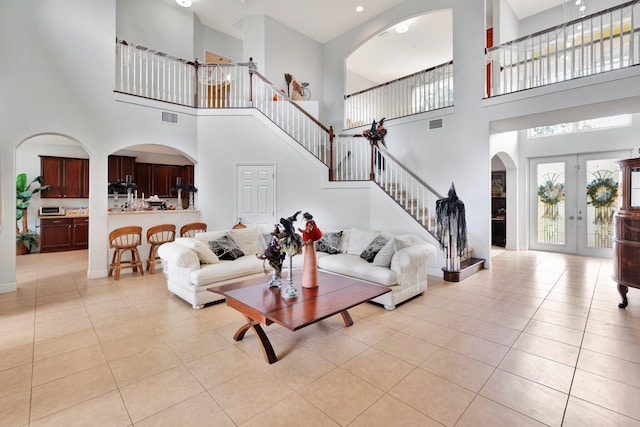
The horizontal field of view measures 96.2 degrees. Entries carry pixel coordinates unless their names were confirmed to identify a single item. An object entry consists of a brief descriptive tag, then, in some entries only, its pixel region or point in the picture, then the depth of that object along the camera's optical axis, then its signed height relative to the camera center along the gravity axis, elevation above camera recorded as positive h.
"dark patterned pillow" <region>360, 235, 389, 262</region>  4.34 -0.58
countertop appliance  7.63 -0.01
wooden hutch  3.50 -0.25
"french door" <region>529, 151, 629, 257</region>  6.66 +0.21
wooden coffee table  2.33 -0.83
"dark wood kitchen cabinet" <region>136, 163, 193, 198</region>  8.83 +1.07
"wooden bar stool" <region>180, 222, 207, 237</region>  6.00 -0.38
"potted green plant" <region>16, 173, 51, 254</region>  7.14 +0.04
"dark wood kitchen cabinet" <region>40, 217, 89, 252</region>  7.57 -0.62
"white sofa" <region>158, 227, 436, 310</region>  3.80 -0.78
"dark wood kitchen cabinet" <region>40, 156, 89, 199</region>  7.68 +0.95
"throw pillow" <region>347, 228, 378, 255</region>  4.91 -0.51
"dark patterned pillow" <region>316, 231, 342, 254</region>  5.09 -0.58
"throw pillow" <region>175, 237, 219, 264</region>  4.10 -0.56
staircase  5.88 +2.44
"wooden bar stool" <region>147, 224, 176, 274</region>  5.57 -0.56
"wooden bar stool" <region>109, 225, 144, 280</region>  5.17 -0.68
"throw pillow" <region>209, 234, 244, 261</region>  4.49 -0.60
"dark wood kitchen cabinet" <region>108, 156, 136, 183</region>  8.19 +1.25
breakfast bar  5.56 -0.17
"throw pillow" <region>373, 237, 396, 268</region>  4.02 -0.62
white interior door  6.70 +0.44
